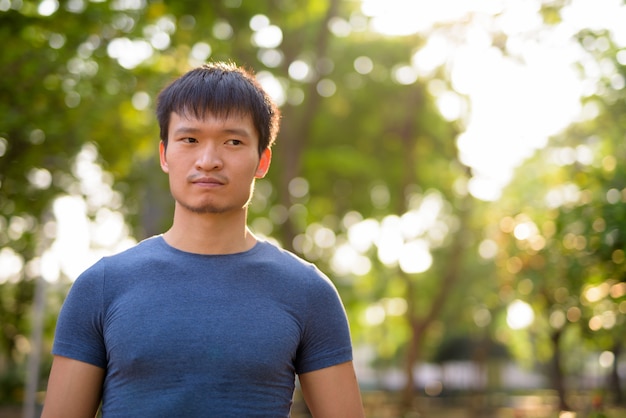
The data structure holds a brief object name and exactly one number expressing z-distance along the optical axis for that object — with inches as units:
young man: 91.9
